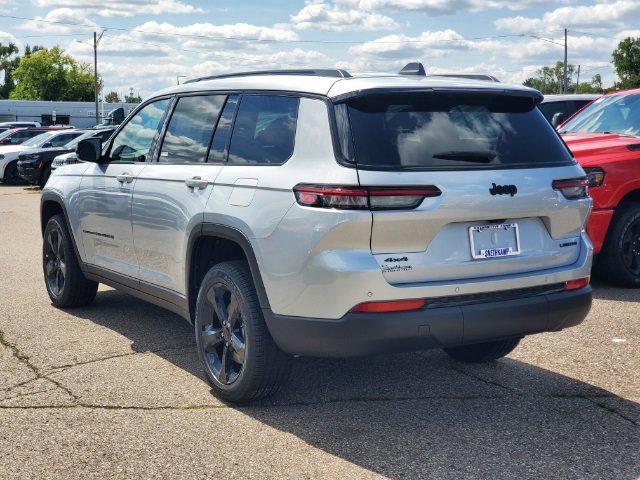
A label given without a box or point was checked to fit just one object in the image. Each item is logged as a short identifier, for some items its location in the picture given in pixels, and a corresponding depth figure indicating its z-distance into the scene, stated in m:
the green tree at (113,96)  153.15
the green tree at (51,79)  116.19
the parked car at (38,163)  23.97
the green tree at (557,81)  134.57
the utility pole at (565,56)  60.50
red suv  8.23
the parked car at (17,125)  40.62
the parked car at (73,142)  18.56
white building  77.06
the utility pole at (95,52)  68.19
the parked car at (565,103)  12.83
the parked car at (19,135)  30.62
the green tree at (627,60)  79.19
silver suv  4.29
